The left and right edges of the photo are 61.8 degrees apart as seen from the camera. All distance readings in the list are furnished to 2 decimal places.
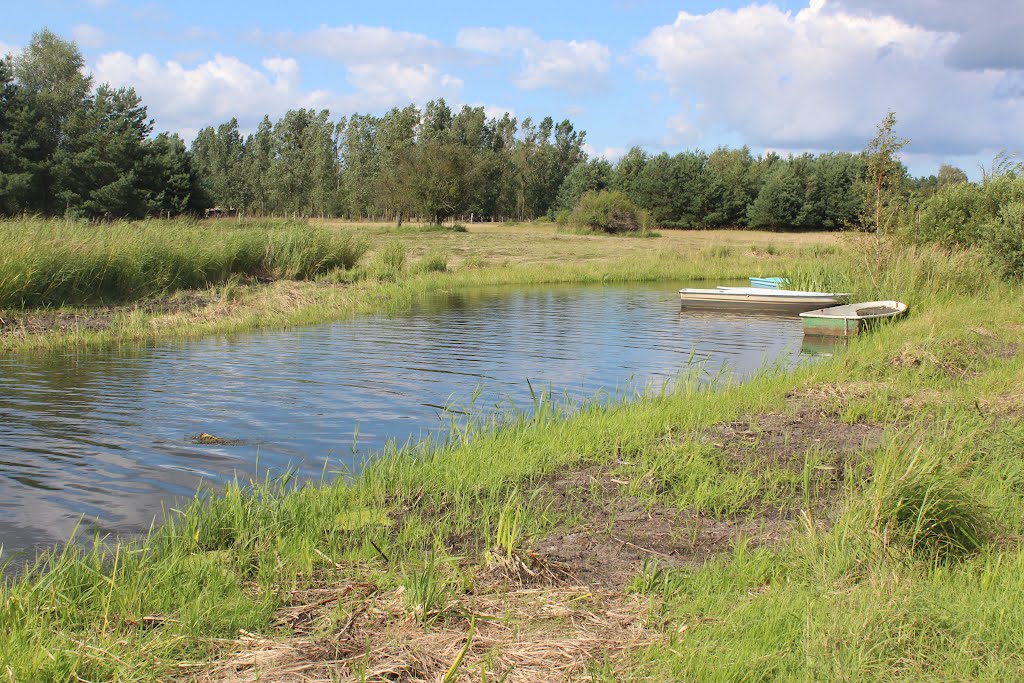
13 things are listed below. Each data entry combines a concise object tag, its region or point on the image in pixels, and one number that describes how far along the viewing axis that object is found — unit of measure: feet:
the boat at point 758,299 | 76.48
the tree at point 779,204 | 254.06
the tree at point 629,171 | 274.36
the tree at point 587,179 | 285.23
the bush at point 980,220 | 70.95
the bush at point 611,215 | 215.31
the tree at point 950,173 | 151.86
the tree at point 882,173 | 76.48
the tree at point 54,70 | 190.39
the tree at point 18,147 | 157.69
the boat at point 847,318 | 55.42
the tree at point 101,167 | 164.04
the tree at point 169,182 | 174.91
